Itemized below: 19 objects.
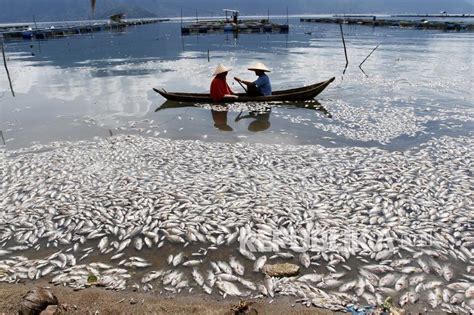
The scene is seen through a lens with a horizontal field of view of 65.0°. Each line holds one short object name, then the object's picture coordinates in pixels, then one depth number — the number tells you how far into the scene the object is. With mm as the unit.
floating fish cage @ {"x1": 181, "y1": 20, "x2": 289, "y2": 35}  69750
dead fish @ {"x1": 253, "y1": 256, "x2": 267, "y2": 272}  5762
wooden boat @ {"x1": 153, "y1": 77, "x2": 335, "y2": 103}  15828
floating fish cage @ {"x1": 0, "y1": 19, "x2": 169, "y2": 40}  61812
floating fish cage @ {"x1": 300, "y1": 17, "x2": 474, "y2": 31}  69625
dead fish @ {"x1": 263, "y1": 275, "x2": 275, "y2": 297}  5220
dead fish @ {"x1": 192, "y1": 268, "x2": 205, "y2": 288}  5462
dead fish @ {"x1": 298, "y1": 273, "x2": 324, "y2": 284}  5406
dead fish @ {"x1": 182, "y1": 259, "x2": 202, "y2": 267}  5930
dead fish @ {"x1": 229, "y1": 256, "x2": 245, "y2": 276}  5680
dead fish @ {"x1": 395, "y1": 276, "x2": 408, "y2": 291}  5221
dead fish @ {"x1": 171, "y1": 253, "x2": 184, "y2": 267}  5972
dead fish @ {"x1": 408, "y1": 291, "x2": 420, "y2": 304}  5014
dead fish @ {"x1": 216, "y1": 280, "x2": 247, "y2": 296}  5242
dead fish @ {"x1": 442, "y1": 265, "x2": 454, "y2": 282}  5436
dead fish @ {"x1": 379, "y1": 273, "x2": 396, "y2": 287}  5289
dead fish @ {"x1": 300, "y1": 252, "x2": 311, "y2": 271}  5801
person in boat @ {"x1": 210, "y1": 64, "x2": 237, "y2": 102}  15711
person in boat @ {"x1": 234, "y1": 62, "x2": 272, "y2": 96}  15332
